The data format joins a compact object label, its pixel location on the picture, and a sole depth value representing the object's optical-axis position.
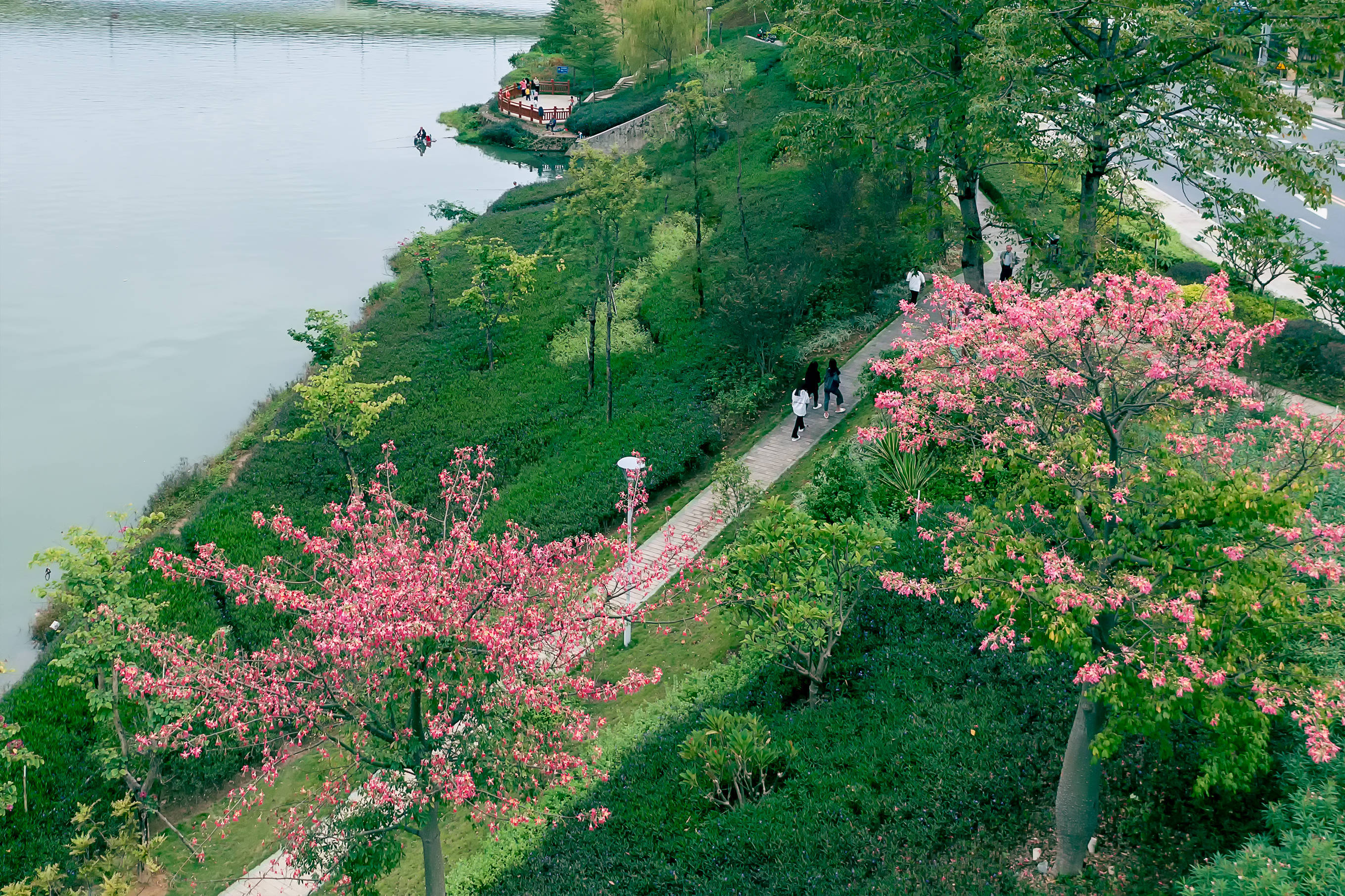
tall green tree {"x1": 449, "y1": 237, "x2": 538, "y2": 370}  28.02
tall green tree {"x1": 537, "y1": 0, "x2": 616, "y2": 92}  67.50
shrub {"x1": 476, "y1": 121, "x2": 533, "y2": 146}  64.25
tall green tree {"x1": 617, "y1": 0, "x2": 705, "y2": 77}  60.69
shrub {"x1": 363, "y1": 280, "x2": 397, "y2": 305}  35.88
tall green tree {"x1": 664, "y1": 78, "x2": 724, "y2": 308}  29.14
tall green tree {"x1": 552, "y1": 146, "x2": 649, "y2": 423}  23.42
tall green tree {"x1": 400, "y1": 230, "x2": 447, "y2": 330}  30.83
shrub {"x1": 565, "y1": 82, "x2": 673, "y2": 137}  58.09
